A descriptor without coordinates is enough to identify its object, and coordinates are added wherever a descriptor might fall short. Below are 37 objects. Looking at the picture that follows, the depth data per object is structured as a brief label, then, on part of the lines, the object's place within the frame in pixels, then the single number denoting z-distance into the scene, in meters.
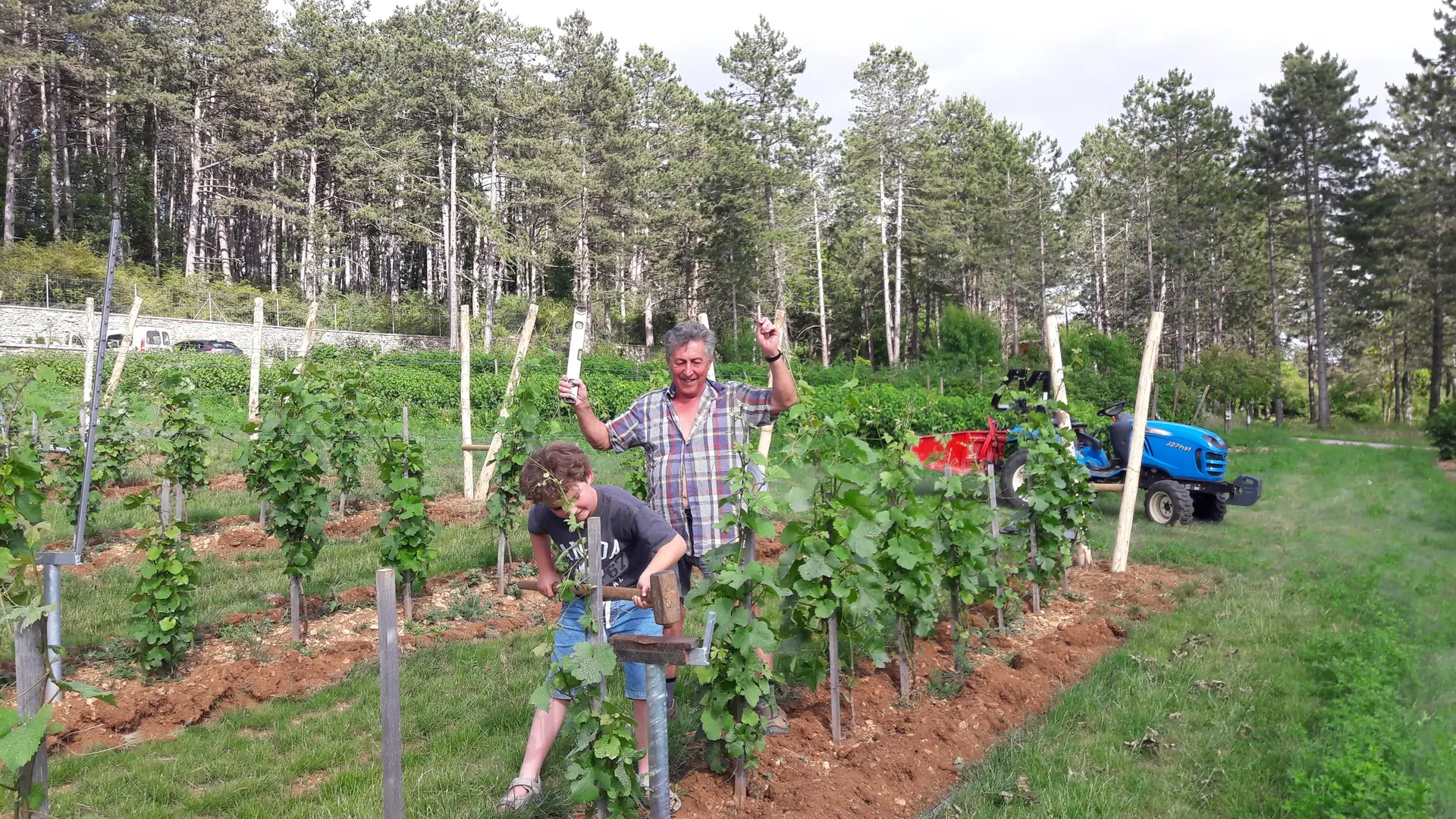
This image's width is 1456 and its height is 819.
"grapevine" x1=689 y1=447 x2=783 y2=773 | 3.29
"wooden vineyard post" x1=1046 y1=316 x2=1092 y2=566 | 6.70
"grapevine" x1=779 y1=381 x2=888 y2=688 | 3.70
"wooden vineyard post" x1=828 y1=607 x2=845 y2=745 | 3.88
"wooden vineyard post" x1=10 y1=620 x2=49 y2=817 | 2.04
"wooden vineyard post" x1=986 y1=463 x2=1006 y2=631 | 5.55
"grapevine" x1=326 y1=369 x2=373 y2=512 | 6.54
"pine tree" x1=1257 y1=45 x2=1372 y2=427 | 27.98
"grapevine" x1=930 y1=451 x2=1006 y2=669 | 4.99
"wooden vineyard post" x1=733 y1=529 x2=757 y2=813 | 3.35
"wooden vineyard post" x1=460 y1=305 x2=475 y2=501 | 9.27
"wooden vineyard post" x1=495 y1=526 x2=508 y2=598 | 6.57
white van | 23.93
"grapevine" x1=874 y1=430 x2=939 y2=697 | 4.24
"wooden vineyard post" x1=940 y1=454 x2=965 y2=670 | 4.85
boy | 3.00
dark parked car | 23.59
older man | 3.61
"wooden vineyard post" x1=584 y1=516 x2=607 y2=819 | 2.67
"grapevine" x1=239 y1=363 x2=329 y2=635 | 5.53
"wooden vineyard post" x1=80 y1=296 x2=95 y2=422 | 9.49
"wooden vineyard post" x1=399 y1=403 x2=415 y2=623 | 5.79
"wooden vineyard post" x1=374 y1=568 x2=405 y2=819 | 2.49
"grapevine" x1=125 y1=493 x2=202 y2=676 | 4.70
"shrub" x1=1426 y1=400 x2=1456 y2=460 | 14.35
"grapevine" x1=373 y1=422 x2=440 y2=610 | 5.90
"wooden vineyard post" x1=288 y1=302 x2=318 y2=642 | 5.34
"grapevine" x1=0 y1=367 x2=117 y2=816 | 1.83
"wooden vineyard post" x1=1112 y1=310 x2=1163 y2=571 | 7.00
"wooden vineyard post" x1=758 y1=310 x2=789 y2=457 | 3.77
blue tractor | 9.43
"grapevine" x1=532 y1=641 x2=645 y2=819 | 2.69
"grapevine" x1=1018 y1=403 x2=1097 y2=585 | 6.06
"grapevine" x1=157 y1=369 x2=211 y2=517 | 7.20
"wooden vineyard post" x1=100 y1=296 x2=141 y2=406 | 9.21
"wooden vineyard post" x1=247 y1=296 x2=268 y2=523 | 9.24
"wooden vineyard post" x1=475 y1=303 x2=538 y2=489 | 7.45
